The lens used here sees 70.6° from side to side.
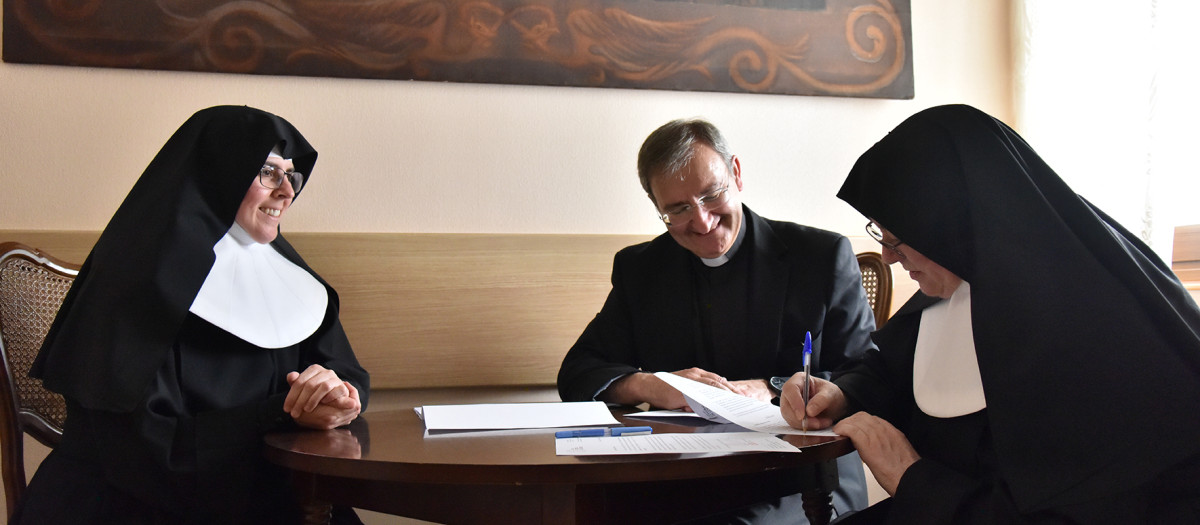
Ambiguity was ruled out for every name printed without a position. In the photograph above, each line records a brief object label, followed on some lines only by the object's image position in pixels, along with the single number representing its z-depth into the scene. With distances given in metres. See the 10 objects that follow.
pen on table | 1.50
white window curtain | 2.33
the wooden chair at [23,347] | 2.02
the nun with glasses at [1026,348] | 1.17
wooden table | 1.27
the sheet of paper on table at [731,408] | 1.63
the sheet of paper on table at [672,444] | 1.34
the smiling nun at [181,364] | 1.67
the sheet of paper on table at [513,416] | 1.63
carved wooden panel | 2.45
